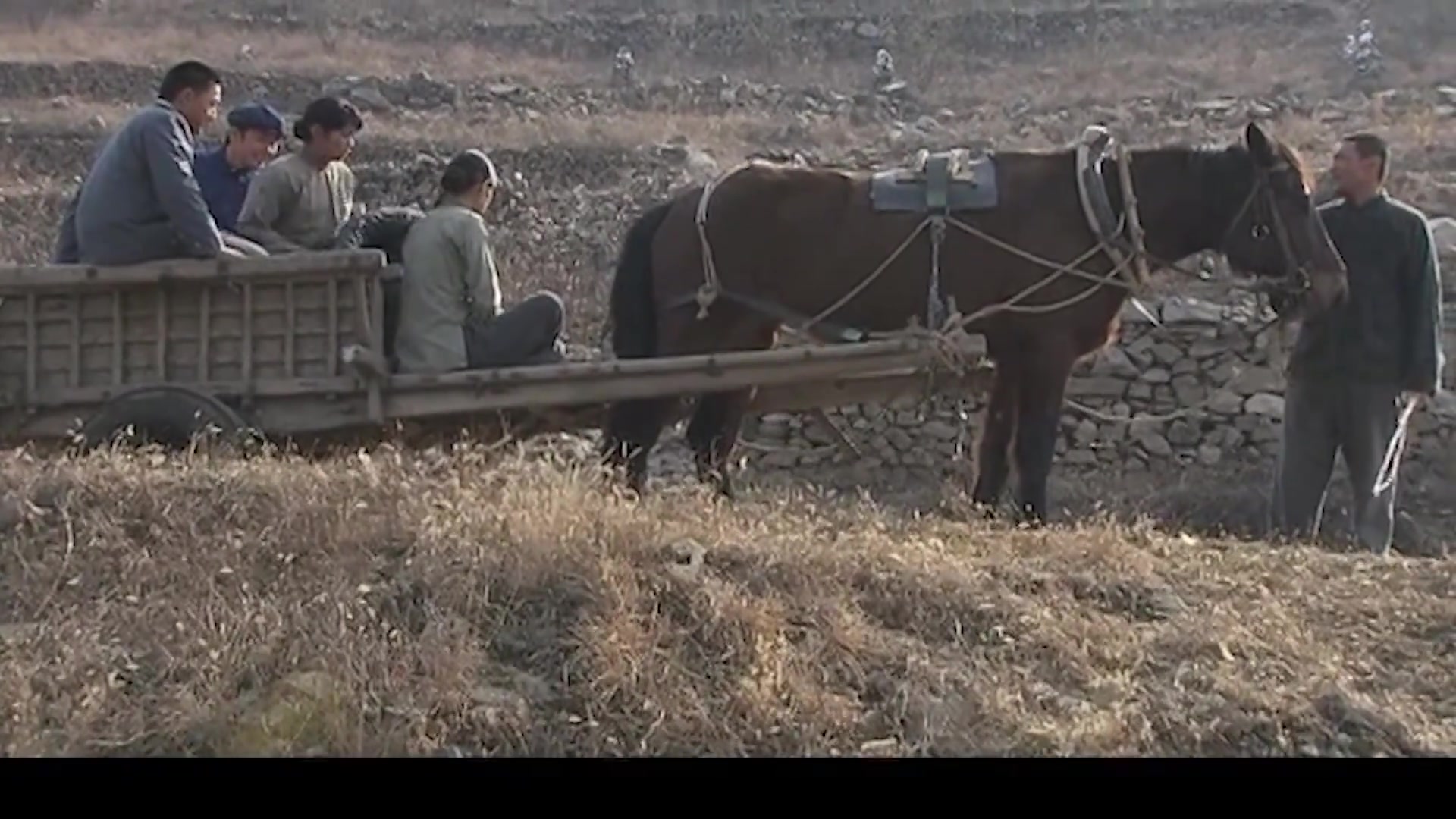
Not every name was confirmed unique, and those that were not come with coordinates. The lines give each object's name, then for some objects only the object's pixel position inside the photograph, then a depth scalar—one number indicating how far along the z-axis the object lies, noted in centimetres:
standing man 746
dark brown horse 720
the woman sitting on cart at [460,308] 626
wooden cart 580
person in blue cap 675
